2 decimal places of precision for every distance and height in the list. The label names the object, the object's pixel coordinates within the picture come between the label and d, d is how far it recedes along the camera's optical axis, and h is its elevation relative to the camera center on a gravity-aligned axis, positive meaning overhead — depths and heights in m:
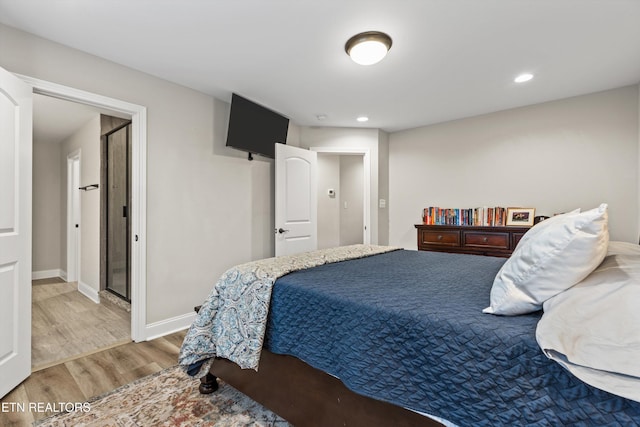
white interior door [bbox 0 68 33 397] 1.85 -0.12
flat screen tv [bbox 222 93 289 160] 3.22 +0.96
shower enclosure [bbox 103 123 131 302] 3.64 +0.02
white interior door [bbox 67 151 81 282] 4.78 -0.09
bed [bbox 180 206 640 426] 0.85 -0.49
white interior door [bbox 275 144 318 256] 3.76 +0.16
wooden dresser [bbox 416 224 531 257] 3.40 -0.32
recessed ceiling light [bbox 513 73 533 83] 2.77 +1.23
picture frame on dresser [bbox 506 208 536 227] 3.47 -0.05
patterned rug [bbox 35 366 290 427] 1.60 -1.09
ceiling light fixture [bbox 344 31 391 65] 2.11 +1.16
